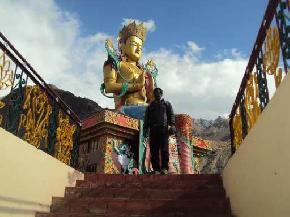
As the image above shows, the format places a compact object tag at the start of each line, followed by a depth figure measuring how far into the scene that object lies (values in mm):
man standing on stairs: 8055
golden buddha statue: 14977
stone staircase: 5625
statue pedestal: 12391
